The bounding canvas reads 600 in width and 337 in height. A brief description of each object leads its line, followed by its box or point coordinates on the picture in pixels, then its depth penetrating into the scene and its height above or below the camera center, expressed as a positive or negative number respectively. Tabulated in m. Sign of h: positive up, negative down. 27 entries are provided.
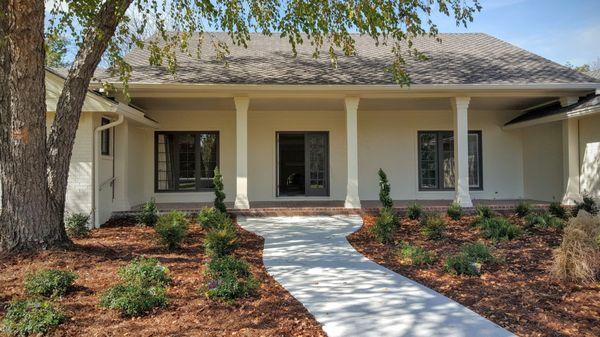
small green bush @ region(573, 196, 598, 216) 8.56 -0.81
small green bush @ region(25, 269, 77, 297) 4.04 -1.10
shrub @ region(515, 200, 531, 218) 8.84 -0.89
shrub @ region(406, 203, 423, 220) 8.80 -0.93
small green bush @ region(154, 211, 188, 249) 6.21 -0.93
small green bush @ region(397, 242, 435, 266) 5.48 -1.18
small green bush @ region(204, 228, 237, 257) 5.84 -1.03
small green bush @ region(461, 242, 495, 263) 5.23 -1.10
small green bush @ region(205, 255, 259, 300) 3.99 -1.13
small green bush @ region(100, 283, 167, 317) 3.59 -1.14
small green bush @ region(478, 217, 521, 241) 6.80 -1.04
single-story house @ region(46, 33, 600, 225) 9.25 +1.11
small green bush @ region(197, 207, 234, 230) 7.11 -0.89
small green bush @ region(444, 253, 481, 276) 4.91 -1.18
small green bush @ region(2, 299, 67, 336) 3.18 -1.16
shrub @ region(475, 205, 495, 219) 8.49 -0.92
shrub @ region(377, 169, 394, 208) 9.16 -0.58
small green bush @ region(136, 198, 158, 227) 8.51 -0.92
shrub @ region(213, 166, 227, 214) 8.92 -0.51
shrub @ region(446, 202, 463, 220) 8.67 -0.92
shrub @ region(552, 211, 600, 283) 4.40 -0.98
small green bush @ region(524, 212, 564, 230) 7.44 -1.00
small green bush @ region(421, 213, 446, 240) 7.03 -1.03
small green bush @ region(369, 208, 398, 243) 6.91 -1.02
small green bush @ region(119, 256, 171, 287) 4.26 -1.09
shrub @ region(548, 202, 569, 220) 8.59 -0.92
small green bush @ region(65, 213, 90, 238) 7.47 -0.99
